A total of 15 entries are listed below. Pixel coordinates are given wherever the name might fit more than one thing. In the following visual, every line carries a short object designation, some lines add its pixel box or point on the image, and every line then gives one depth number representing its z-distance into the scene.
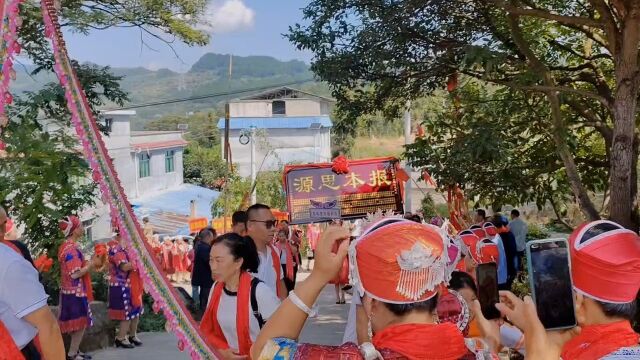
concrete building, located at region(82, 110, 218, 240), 29.34
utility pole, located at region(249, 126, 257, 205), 29.15
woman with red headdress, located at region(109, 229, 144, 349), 8.70
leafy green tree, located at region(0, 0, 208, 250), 8.13
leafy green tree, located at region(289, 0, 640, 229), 6.79
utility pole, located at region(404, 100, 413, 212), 19.14
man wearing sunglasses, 5.46
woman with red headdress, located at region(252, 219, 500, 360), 2.02
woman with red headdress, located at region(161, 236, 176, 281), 18.94
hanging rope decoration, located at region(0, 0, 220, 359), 2.64
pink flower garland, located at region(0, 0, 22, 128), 2.78
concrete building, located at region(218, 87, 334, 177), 45.16
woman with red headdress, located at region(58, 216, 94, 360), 7.62
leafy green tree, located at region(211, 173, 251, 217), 28.92
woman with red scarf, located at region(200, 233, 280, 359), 3.74
